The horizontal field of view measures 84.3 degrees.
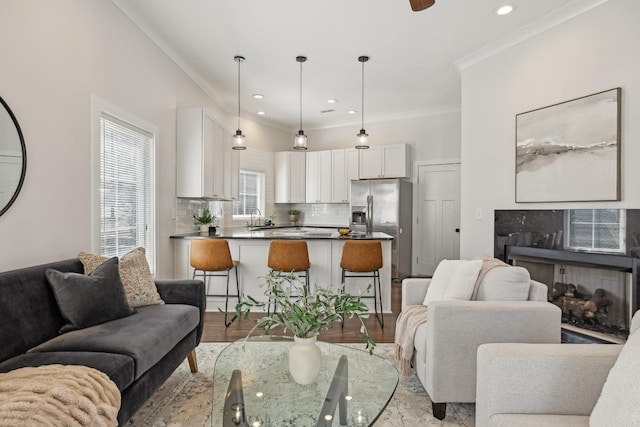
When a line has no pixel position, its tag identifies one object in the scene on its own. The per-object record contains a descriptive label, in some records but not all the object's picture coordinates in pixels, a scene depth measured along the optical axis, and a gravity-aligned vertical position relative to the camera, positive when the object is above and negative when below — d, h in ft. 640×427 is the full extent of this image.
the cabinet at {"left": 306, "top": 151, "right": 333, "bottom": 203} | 23.00 +2.18
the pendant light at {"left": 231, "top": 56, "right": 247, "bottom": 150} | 14.10 +2.77
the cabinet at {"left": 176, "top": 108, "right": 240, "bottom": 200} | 14.06 +2.24
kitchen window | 21.17 +0.96
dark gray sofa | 5.39 -2.27
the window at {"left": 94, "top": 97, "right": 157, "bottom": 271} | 9.78 +0.67
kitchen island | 13.80 -2.19
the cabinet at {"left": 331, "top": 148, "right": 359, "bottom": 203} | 22.11 +2.43
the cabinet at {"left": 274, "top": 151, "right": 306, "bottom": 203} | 23.66 +2.27
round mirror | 6.61 +0.96
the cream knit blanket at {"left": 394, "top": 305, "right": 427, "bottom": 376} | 7.72 -2.76
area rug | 6.64 -3.98
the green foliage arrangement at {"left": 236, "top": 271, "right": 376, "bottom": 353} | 5.10 -1.49
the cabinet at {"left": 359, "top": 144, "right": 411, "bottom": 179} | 20.51 +2.89
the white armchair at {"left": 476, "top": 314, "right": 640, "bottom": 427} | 4.31 -2.12
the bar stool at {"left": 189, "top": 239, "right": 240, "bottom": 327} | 12.47 -1.65
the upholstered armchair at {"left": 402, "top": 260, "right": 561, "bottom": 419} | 6.48 -2.25
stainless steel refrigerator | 19.95 +0.02
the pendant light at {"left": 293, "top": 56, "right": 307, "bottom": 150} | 14.10 +2.75
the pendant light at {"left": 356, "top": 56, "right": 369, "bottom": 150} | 13.61 +2.94
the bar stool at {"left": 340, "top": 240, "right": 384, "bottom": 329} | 12.37 -1.61
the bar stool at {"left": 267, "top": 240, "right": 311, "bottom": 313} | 12.54 -1.64
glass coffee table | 4.49 -2.59
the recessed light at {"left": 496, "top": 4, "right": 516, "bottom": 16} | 10.07 +5.85
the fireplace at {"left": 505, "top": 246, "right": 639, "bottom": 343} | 9.03 -2.16
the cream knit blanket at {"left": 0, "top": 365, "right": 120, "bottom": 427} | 3.91 -2.26
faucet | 21.75 -0.36
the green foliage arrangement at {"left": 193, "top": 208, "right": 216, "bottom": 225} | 15.35 -0.39
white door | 20.10 -0.37
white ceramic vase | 5.16 -2.21
